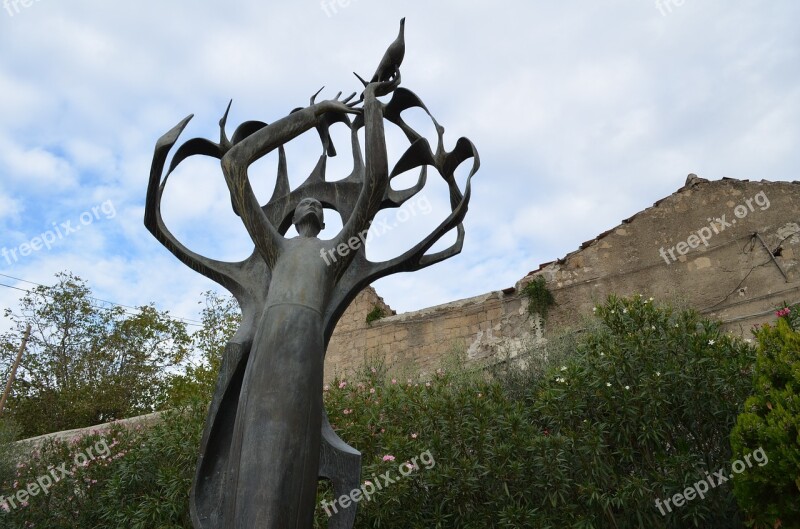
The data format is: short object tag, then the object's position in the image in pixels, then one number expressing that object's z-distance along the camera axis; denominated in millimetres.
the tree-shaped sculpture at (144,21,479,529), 2441
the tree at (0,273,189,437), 16562
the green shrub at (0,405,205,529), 4914
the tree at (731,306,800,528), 3373
